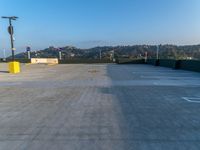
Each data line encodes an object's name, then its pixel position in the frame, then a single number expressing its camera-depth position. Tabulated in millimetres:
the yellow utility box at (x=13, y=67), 15156
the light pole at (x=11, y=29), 14558
